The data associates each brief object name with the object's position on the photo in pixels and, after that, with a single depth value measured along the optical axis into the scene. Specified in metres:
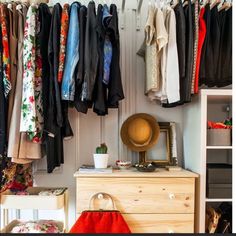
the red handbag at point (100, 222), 1.34
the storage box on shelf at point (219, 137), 1.57
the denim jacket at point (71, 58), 1.43
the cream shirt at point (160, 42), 1.46
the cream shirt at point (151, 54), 1.49
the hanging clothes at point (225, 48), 1.57
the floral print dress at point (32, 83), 1.40
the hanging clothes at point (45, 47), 1.50
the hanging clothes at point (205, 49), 1.55
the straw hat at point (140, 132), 1.76
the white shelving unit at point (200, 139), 1.51
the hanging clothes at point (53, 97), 1.46
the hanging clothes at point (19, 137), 1.43
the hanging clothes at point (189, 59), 1.52
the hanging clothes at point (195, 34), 1.52
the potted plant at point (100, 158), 1.64
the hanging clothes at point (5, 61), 1.43
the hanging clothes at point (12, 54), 1.47
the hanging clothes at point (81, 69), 1.44
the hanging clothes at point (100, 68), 1.49
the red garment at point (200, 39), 1.52
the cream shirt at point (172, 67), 1.48
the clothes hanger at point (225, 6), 1.57
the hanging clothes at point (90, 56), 1.43
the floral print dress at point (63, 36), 1.45
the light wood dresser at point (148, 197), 1.46
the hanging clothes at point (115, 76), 1.53
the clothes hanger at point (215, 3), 1.57
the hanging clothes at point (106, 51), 1.49
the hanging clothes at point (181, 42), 1.52
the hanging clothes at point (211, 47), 1.55
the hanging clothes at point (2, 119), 1.41
